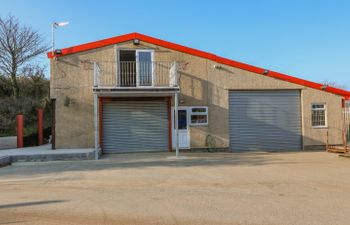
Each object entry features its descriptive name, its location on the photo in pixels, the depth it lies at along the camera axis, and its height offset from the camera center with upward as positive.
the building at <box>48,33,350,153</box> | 13.91 +1.03
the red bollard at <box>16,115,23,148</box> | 15.07 -0.33
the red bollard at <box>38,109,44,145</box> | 17.07 -0.09
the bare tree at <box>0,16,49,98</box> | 23.02 +5.83
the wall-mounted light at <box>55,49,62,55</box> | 13.75 +3.38
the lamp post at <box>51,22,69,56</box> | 15.12 +5.12
